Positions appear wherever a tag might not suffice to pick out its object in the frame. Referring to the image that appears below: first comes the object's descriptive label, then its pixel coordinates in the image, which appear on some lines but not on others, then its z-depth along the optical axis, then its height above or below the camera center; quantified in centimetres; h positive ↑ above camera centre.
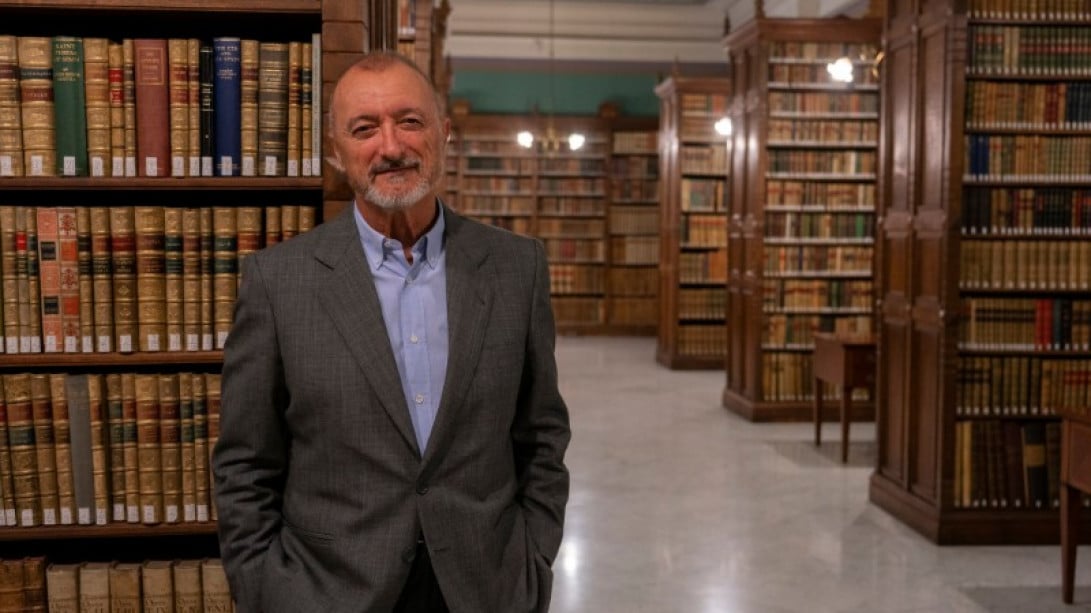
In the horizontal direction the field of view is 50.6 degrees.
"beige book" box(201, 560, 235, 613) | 274 -82
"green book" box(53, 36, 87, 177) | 263 +31
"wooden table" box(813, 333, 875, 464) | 728 -79
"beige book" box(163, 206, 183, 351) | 266 -8
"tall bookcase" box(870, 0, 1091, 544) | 544 -10
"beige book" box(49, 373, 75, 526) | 267 -48
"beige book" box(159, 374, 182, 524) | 269 -48
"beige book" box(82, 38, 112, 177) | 265 +29
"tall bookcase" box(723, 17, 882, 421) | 915 +35
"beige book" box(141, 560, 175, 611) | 273 -81
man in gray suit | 190 -27
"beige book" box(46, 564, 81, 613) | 273 -82
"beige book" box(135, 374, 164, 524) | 268 -48
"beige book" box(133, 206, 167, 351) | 266 -9
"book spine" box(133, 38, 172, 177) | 264 +31
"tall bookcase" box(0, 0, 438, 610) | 264 -14
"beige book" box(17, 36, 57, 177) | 262 +31
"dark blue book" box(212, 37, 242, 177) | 264 +32
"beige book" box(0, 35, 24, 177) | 261 +29
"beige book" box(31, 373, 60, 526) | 267 -44
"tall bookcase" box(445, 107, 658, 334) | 1588 +55
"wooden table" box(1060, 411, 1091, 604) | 444 -94
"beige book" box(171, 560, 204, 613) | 274 -81
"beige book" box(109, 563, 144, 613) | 273 -82
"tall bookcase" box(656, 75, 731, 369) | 1219 +19
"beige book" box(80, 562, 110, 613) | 273 -82
